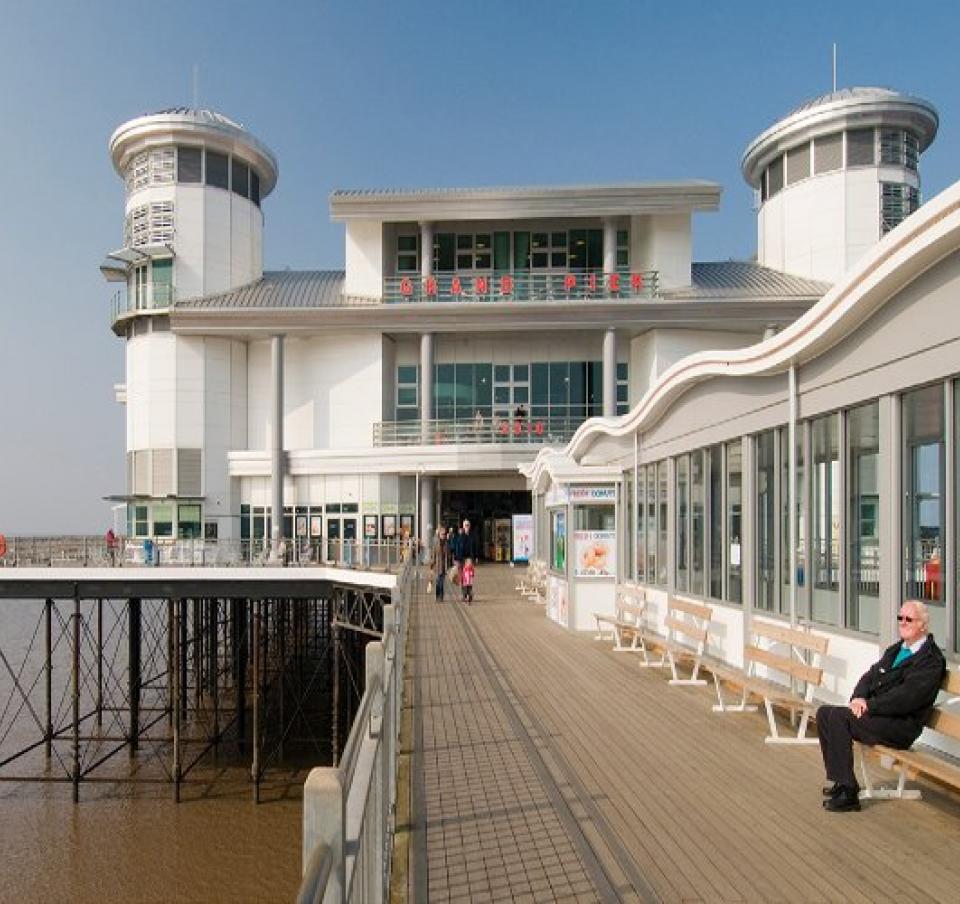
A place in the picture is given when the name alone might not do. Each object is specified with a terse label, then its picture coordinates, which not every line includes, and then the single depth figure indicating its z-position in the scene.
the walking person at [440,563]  19.98
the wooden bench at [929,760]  5.25
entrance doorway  35.50
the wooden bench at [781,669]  7.23
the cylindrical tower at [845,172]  35.28
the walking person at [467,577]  19.27
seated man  5.55
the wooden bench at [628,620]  12.62
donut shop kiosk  15.05
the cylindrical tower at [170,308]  34.62
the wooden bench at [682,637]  10.09
